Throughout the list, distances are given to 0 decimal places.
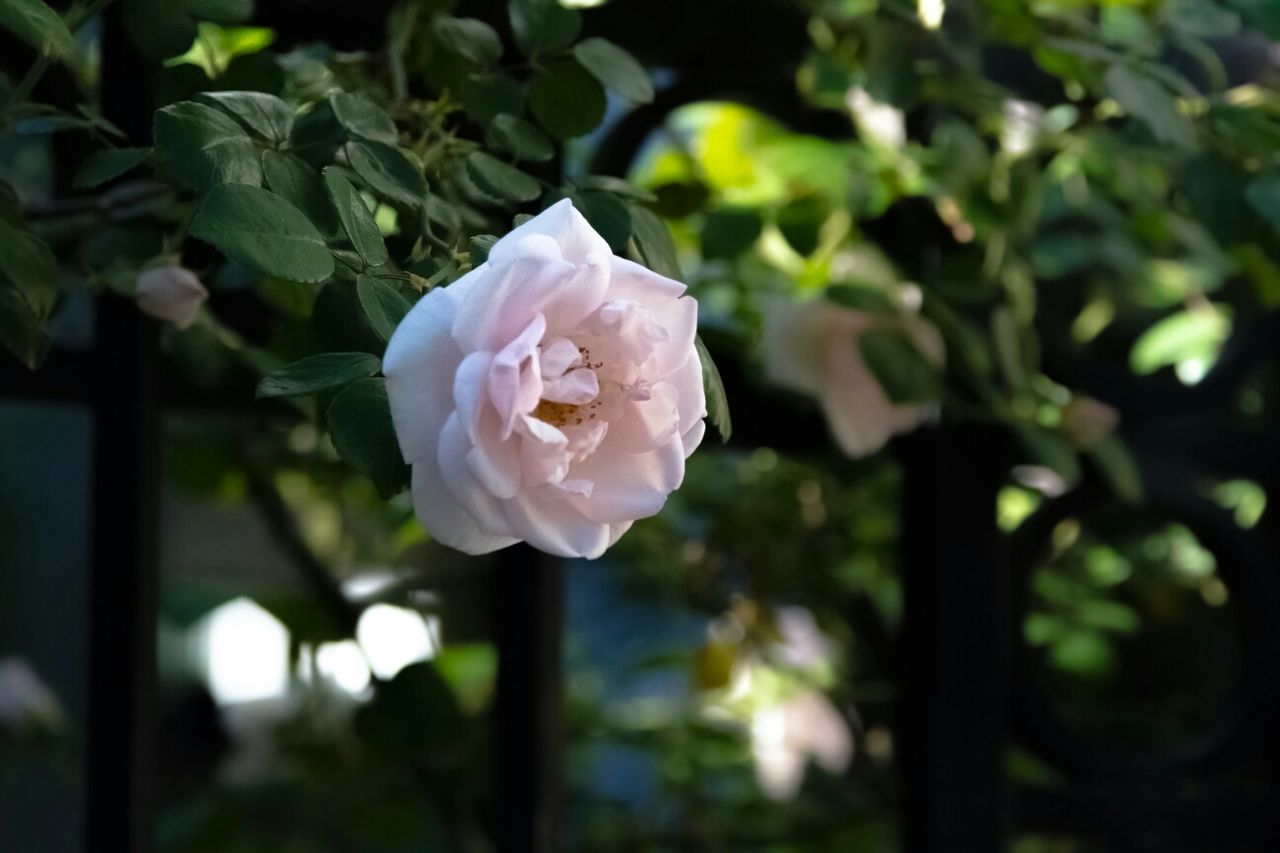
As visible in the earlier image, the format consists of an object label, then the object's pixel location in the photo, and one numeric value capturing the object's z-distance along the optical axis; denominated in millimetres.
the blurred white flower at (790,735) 2640
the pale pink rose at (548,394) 1355
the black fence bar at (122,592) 1583
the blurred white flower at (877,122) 1727
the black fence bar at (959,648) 1701
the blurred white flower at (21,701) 1947
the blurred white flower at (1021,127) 1674
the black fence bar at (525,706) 1625
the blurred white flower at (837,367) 1644
